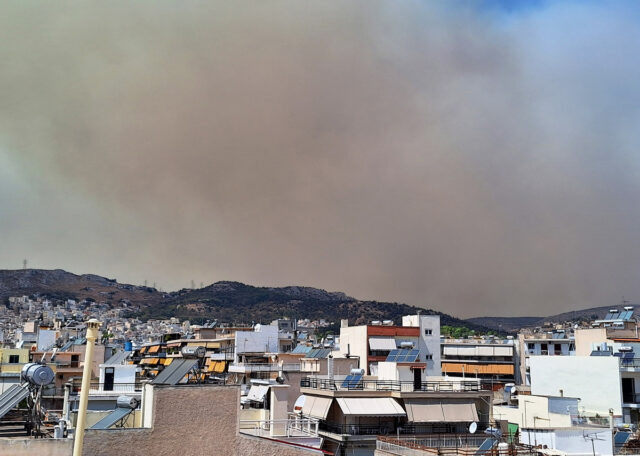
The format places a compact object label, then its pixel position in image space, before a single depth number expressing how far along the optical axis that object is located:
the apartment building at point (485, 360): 92.75
